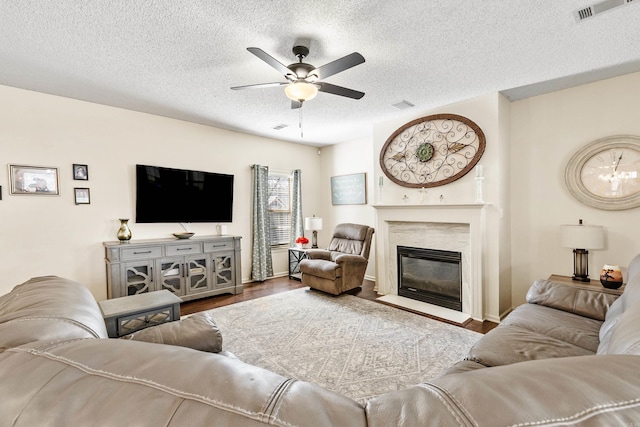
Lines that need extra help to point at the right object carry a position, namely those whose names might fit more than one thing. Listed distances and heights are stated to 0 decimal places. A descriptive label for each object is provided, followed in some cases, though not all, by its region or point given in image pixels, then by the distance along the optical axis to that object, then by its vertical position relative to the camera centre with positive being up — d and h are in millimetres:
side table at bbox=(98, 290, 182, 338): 2103 -777
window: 5594 +55
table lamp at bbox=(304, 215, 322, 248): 5274 -265
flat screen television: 3922 +267
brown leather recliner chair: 4102 -820
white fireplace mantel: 3354 -390
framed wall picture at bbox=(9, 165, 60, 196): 3145 +421
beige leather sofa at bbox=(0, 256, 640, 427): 404 -296
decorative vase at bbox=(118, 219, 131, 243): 3650 -251
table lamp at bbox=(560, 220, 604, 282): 2742 -374
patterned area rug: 2186 -1318
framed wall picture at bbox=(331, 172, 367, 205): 5352 +412
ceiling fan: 2172 +1131
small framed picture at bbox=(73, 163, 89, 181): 3482 +543
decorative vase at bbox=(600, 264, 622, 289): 2561 -686
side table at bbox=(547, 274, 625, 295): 2430 -788
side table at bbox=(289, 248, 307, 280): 5252 -1014
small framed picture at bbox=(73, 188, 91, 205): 3502 +239
